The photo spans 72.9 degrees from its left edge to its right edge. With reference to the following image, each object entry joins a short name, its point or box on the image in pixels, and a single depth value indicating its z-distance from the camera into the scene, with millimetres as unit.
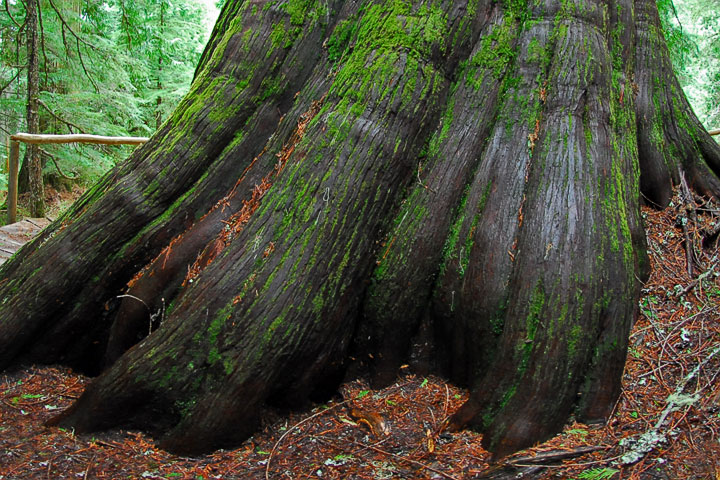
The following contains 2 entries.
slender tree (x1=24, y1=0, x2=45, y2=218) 8414
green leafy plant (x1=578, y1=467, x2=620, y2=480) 2113
